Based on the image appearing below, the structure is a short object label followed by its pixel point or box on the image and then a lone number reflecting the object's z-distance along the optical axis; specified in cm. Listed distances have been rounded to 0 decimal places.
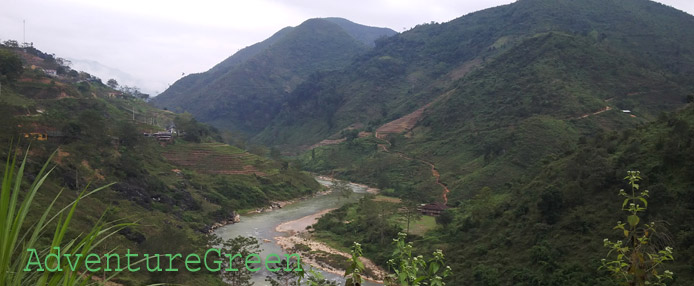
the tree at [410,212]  3516
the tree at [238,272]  2214
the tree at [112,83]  9775
